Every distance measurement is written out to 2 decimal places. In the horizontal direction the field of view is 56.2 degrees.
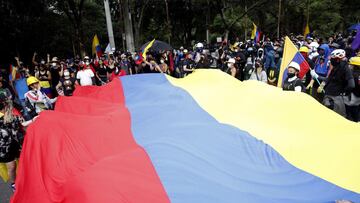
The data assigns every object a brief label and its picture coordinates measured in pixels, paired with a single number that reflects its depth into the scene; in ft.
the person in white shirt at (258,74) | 32.04
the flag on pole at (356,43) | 35.01
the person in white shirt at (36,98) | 21.84
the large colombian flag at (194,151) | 10.33
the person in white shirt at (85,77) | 33.96
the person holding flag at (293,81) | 19.01
